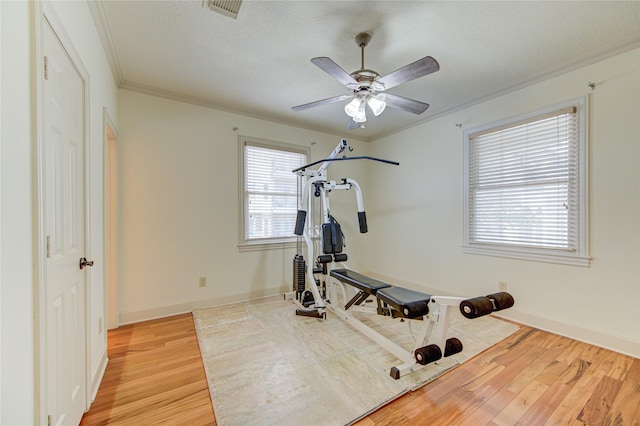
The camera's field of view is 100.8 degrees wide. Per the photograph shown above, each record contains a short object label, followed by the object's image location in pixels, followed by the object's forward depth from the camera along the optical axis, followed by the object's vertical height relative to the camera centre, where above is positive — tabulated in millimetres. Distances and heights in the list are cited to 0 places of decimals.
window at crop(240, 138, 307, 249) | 3654 +305
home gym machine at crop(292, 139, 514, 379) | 1827 -691
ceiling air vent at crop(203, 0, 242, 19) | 1755 +1393
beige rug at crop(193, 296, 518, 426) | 1627 -1205
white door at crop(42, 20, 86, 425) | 1144 -92
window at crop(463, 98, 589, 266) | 2514 +256
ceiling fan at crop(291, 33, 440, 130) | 1746 +951
